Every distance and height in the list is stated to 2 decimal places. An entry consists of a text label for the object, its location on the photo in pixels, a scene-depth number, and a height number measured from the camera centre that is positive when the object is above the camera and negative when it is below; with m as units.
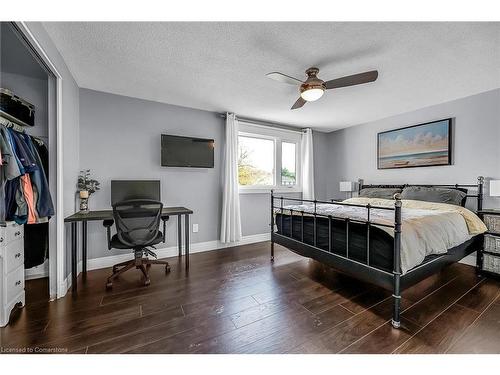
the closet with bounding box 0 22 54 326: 1.60 +0.08
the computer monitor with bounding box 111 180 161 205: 2.75 -0.05
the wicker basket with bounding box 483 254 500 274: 2.38 -0.87
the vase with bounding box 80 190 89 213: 2.52 -0.18
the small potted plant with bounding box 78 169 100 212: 2.54 -0.01
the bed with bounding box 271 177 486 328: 1.66 -0.49
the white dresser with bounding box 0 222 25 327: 1.57 -0.65
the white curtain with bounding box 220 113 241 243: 3.50 -0.05
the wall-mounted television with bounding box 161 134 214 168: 3.12 +0.53
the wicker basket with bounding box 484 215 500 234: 2.42 -0.42
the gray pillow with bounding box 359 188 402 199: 3.44 -0.10
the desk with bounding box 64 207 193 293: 2.16 -0.46
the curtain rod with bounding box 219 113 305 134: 3.76 +1.18
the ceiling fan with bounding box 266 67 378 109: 1.90 +0.97
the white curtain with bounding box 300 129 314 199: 4.42 +0.44
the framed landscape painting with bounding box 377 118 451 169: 3.11 +0.65
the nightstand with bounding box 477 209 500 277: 2.39 -0.69
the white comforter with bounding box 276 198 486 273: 1.69 -0.36
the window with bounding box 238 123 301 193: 3.96 +0.54
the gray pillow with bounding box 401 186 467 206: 2.75 -0.11
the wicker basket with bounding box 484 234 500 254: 2.40 -0.66
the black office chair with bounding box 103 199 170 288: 2.21 -0.46
